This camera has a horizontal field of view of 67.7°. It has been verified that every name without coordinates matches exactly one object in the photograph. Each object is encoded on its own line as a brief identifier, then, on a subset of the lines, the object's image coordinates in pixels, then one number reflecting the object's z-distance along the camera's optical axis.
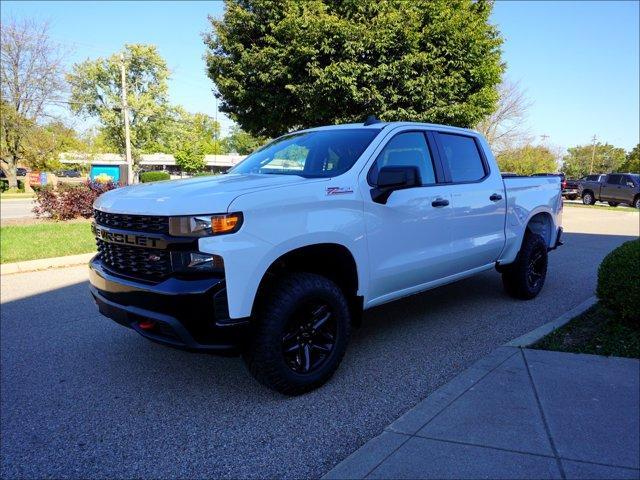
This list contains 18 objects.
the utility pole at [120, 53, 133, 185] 30.75
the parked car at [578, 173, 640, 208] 25.31
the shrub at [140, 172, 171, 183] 34.52
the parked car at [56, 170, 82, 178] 57.52
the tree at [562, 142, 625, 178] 89.50
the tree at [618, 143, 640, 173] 62.62
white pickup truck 2.84
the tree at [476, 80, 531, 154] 30.89
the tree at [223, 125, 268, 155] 91.84
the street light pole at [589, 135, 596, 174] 83.31
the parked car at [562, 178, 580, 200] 31.05
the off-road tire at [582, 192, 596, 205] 28.05
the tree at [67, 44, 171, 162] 50.16
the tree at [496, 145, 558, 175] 37.75
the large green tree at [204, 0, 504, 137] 13.26
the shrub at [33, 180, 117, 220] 12.41
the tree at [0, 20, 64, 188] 35.44
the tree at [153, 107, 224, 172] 53.88
